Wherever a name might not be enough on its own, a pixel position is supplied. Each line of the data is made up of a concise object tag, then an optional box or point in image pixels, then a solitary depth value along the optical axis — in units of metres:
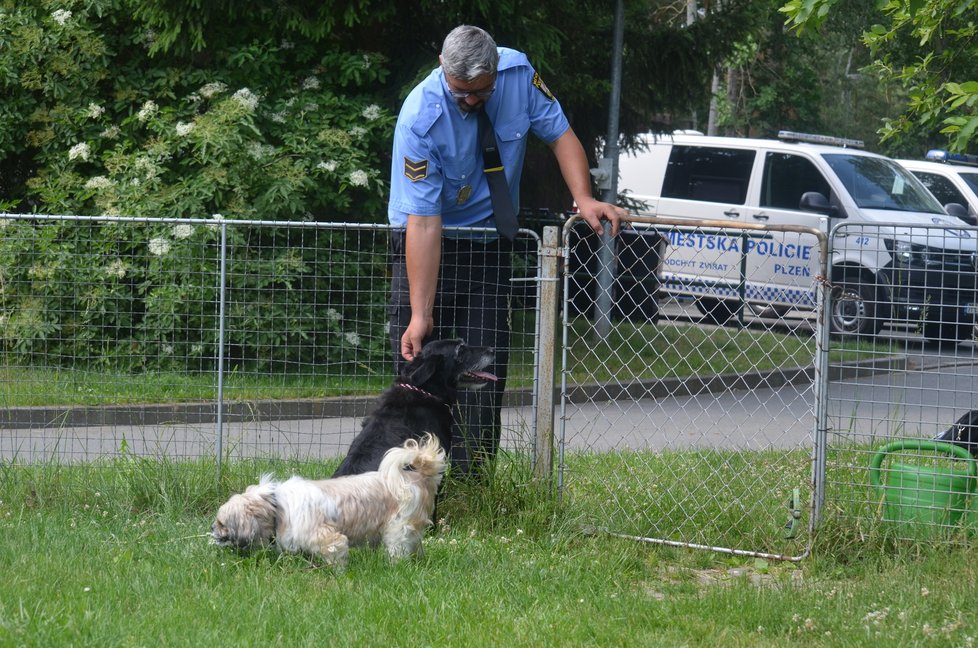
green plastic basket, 9.52
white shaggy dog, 8.49
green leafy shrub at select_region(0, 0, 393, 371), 18.34
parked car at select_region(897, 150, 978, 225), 31.84
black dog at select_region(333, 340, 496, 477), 9.65
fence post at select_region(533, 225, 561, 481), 10.45
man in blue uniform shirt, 9.87
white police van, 27.02
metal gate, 10.30
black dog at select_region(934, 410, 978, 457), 10.25
